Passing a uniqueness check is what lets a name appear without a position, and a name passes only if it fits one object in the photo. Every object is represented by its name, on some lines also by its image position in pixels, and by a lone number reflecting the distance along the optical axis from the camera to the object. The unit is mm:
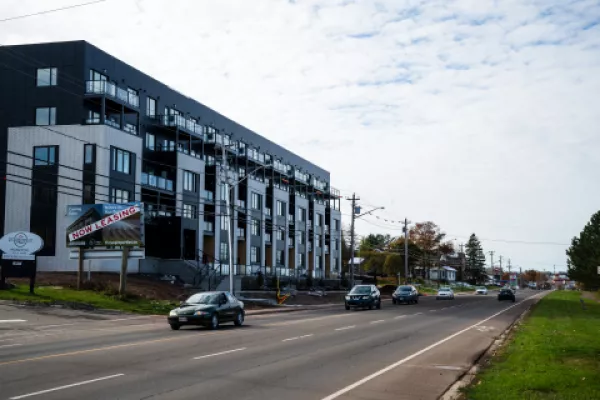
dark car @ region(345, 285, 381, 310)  43844
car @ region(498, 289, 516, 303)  68500
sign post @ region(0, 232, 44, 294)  35344
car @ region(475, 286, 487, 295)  105250
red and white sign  39250
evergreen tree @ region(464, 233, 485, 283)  184125
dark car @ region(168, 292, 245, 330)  24672
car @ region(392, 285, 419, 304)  54719
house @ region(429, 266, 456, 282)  171875
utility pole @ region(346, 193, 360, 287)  60119
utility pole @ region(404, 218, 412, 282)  84488
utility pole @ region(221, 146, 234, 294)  39156
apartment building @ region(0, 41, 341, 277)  47594
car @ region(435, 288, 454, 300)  69812
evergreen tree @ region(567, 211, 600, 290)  73938
